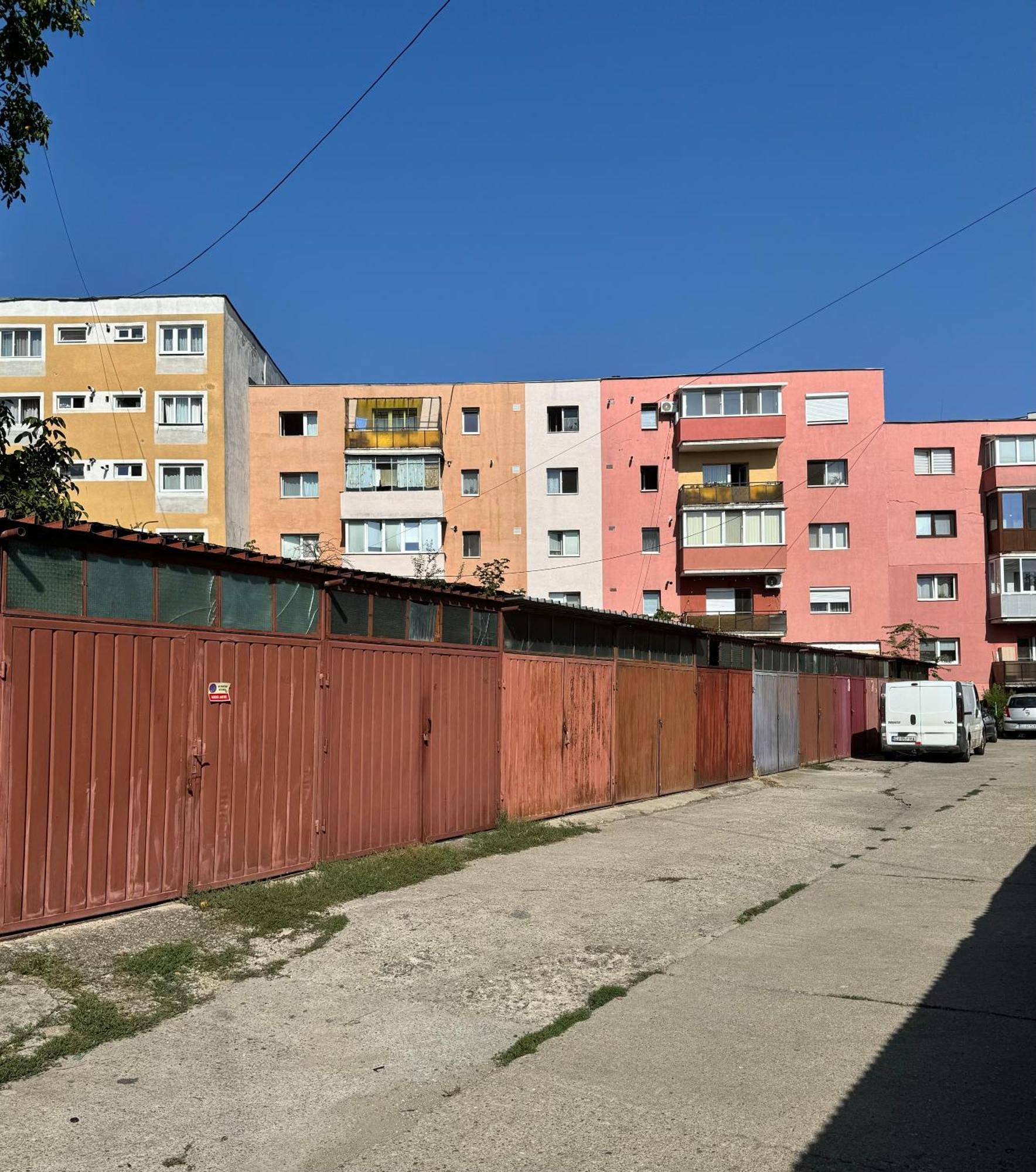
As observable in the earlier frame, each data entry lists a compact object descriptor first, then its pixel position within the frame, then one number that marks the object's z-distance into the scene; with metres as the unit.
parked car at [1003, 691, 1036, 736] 47.31
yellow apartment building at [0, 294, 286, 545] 46.88
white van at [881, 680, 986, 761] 32.50
